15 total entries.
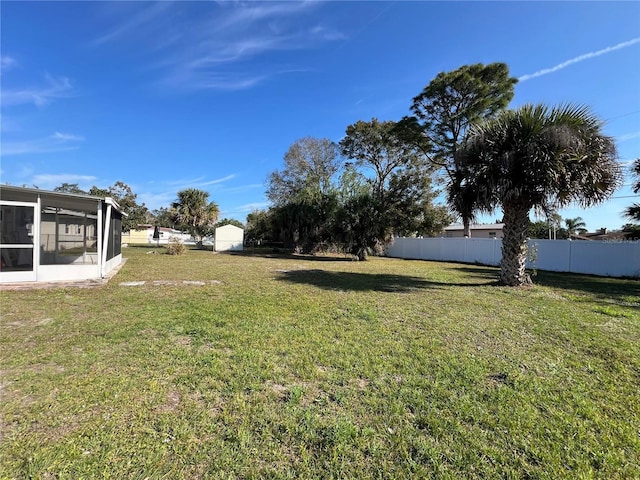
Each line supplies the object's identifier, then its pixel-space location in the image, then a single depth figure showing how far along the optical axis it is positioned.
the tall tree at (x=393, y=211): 20.14
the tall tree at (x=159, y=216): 61.54
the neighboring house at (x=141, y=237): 39.26
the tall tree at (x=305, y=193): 21.98
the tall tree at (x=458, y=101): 20.06
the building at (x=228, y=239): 28.02
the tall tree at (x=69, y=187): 39.31
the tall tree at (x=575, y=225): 40.53
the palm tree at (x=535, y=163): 7.60
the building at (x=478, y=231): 39.38
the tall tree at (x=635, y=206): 10.67
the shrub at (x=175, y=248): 21.40
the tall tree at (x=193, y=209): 31.12
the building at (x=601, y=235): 35.49
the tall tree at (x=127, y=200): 37.22
